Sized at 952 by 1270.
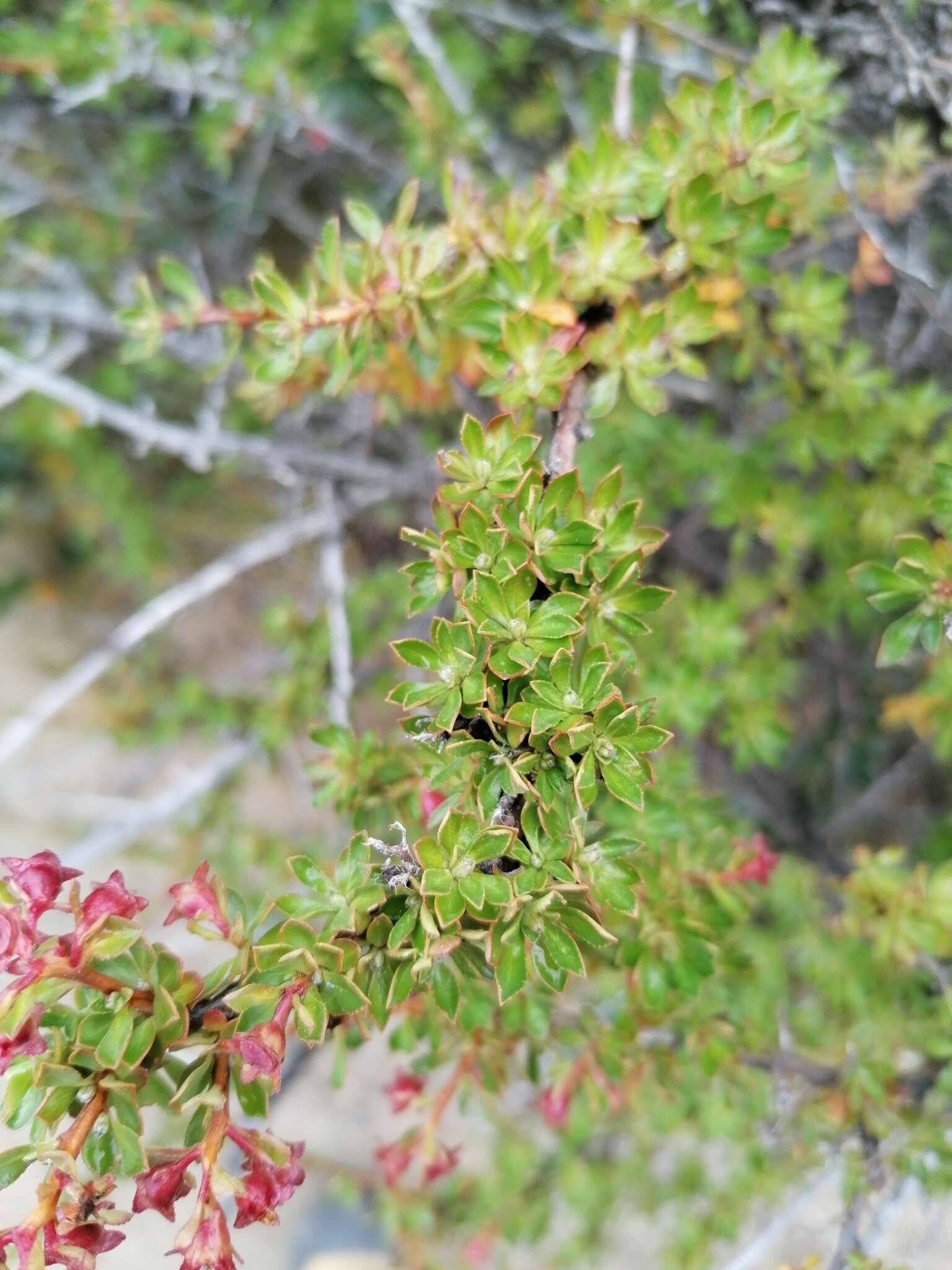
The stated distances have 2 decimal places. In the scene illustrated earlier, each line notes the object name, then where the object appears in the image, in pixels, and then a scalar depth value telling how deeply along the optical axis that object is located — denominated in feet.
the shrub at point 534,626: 0.81
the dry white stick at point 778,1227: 1.03
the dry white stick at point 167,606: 1.37
